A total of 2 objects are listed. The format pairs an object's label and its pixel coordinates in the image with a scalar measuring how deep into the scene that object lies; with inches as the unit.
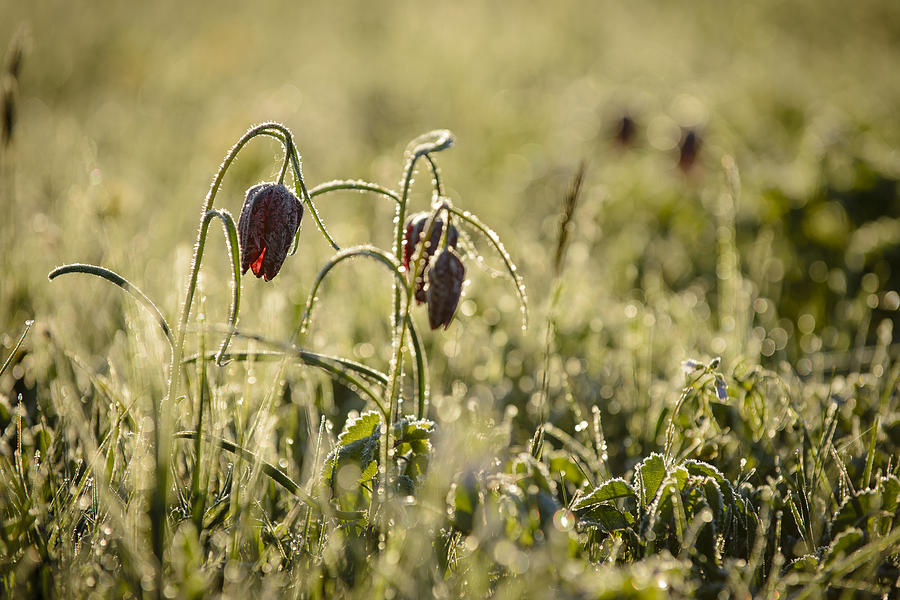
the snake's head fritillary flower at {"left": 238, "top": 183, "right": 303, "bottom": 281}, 69.7
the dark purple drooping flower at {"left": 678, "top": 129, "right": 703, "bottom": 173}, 113.5
